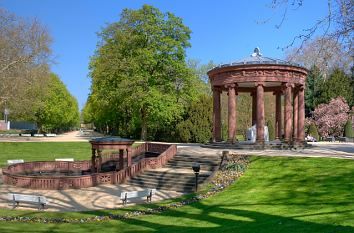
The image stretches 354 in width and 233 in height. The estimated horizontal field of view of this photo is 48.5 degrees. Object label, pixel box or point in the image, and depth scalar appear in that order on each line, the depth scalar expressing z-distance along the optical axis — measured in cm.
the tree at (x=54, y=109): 6300
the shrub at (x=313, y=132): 4900
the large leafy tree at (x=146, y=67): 4209
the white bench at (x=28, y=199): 1500
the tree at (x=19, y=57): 3662
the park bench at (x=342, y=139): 4608
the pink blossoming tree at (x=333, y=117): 5375
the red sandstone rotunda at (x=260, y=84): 2548
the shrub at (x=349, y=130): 5112
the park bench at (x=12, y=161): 2675
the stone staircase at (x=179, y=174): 1903
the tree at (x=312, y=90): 6116
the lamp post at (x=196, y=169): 1692
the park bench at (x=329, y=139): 4810
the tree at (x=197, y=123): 4541
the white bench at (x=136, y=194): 1575
